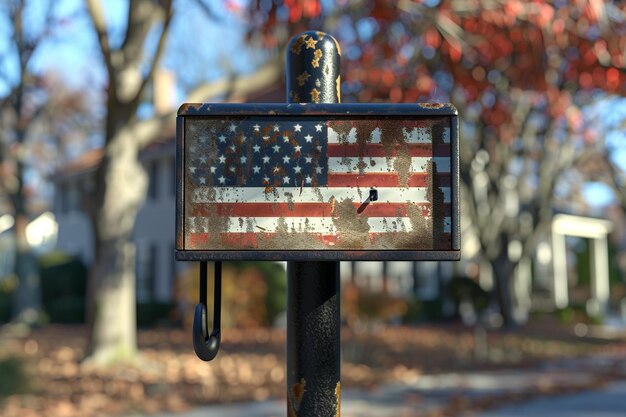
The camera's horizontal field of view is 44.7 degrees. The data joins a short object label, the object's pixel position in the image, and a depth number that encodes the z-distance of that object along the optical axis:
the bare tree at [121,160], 11.25
